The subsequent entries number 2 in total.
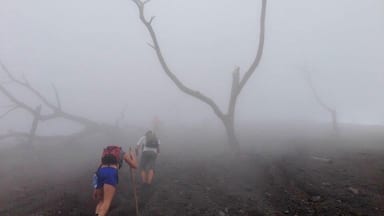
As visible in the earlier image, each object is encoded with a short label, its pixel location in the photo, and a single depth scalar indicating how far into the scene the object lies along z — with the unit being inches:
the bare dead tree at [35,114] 761.6
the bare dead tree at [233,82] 557.3
